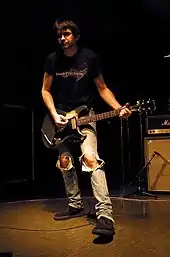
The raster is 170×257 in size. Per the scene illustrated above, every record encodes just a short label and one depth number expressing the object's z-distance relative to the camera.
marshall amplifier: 3.53
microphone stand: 3.49
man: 2.23
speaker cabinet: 3.48
